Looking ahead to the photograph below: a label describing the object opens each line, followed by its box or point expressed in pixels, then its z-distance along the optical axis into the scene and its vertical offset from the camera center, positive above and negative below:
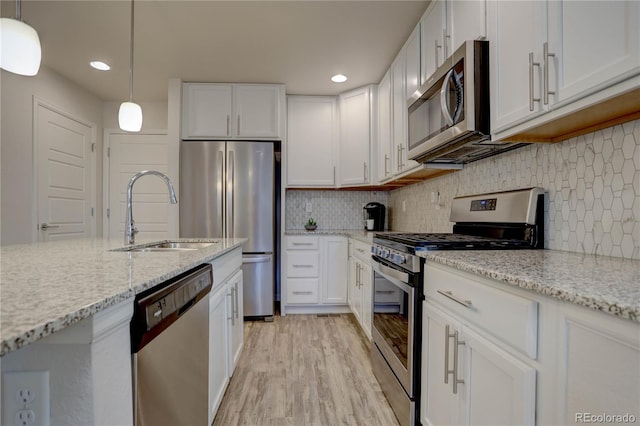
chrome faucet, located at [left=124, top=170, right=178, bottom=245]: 1.83 -0.02
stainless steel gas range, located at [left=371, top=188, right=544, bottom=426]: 1.47 -0.26
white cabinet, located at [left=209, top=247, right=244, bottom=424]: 1.54 -0.61
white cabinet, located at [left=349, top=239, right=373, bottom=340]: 2.44 -0.61
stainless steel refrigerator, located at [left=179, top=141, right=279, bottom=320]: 3.29 +0.11
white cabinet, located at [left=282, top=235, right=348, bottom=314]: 3.47 -0.62
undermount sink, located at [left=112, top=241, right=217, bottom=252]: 2.01 -0.21
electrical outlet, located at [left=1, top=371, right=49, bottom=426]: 0.57 -0.33
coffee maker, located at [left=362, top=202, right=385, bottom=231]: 3.71 -0.02
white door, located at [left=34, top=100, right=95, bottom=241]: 3.21 +0.40
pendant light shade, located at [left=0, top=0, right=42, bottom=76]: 1.28 +0.67
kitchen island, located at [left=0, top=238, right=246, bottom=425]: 0.51 -0.23
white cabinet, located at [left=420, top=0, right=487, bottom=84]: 1.54 +1.00
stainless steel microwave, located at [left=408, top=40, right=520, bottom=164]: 1.50 +0.53
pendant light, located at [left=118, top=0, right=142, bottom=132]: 2.05 +0.61
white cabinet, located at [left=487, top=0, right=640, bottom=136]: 0.89 +0.49
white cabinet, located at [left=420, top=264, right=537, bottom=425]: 0.86 -0.48
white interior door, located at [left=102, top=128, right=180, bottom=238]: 4.11 +0.51
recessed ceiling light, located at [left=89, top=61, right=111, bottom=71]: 3.05 +1.39
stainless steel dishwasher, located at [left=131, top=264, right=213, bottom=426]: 0.78 -0.41
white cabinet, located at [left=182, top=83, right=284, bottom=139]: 3.41 +1.08
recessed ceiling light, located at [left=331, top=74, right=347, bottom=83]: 3.23 +1.35
